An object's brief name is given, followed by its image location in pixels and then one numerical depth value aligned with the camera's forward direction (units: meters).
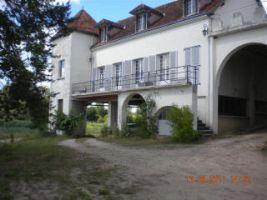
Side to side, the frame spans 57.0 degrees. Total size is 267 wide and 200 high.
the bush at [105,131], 17.98
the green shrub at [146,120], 14.00
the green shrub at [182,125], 12.02
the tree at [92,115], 49.63
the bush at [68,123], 18.76
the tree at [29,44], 6.96
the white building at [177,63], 13.14
